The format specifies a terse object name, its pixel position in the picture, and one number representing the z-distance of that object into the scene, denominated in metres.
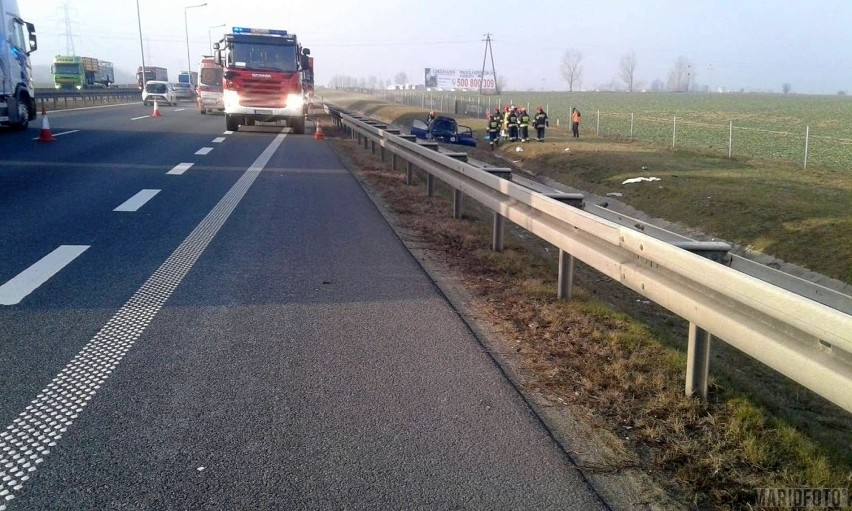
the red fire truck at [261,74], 27.11
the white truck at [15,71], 22.88
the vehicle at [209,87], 44.16
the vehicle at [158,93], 54.06
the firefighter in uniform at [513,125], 32.31
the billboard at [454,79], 119.24
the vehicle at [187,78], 80.07
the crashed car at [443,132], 30.11
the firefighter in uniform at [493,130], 31.28
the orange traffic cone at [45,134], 20.78
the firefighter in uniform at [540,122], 31.70
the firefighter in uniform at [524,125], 31.41
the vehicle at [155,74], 76.38
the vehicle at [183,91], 67.77
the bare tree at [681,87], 197.62
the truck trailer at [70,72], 59.00
